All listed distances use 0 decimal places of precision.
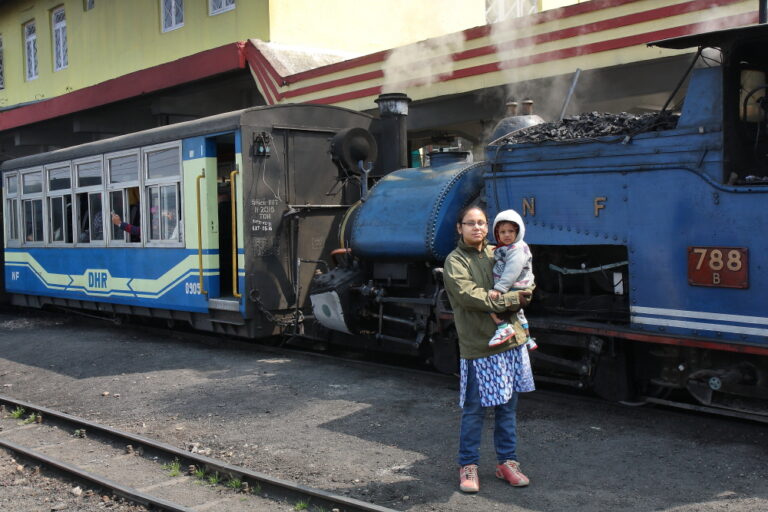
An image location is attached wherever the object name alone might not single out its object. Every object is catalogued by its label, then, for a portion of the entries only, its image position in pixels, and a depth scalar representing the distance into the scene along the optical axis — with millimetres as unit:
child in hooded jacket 4719
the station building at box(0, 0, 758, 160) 10555
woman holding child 4699
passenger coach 9031
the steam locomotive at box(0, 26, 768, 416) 5359
